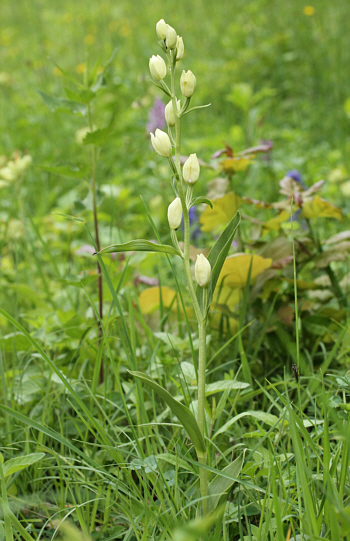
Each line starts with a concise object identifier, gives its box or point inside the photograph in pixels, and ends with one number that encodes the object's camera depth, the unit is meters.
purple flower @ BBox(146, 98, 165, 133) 1.71
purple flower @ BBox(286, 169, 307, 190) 1.29
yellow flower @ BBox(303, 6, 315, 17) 4.35
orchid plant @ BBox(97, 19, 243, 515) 0.87
